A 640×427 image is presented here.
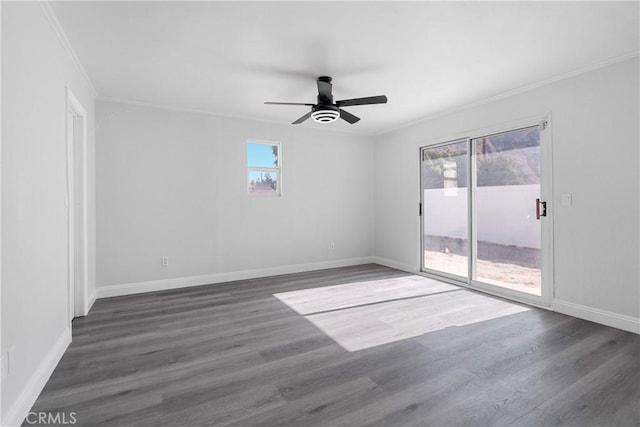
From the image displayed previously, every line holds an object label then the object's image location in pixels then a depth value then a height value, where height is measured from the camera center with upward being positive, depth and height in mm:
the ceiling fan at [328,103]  3272 +1168
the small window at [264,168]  5207 +767
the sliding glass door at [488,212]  3832 -15
